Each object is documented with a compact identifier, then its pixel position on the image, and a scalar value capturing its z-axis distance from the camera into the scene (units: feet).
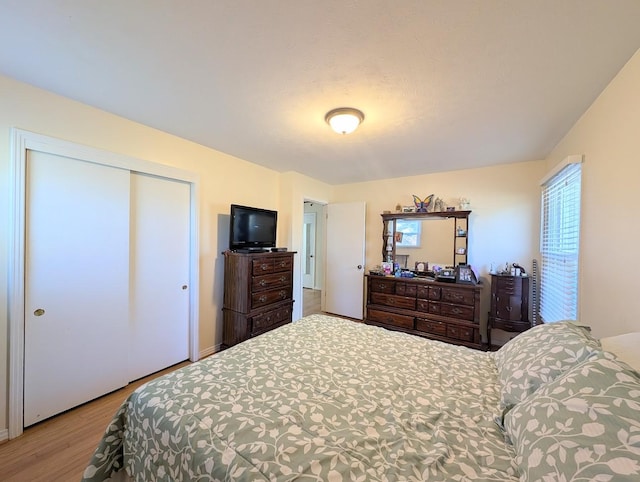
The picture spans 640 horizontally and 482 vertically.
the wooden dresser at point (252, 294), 9.09
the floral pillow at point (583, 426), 1.96
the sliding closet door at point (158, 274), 7.75
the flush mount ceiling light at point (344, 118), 6.27
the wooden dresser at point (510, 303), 9.56
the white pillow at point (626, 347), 3.11
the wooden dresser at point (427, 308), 10.09
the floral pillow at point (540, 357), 3.27
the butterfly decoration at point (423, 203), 12.17
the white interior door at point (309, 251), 21.65
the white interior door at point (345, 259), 13.84
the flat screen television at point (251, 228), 9.48
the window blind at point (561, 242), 6.81
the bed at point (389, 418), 2.34
